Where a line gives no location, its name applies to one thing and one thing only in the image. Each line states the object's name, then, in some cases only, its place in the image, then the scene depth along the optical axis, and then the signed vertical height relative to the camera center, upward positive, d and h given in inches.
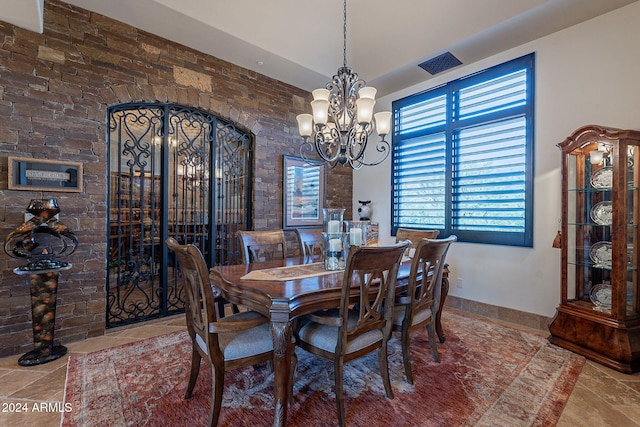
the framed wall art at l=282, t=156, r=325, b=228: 175.0 +12.7
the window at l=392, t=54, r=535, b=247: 132.7 +28.7
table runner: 81.7 -17.7
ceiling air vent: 142.4 +74.2
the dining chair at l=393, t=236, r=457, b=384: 81.2 -25.0
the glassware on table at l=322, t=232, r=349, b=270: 93.7 -11.5
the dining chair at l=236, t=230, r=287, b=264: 109.1 -11.2
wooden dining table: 63.2 -20.0
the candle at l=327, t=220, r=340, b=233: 92.9 -4.2
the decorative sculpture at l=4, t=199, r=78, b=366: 94.0 -18.3
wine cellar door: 126.9 +5.9
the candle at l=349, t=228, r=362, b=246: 94.2 -7.3
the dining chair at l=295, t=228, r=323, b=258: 124.6 -11.9
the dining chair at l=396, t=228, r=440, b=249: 120.8 -9.4
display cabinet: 95.4 -11.7
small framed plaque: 99.7 +12.6
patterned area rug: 70.7 -48.4
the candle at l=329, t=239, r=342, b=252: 93.7 -10.2
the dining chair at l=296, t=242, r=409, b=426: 66.4 -26.4
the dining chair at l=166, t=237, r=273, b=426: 63.0 -28.8
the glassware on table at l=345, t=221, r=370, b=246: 94.3 -6.0
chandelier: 104.8 +32.9
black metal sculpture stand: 94.6 -33.2
